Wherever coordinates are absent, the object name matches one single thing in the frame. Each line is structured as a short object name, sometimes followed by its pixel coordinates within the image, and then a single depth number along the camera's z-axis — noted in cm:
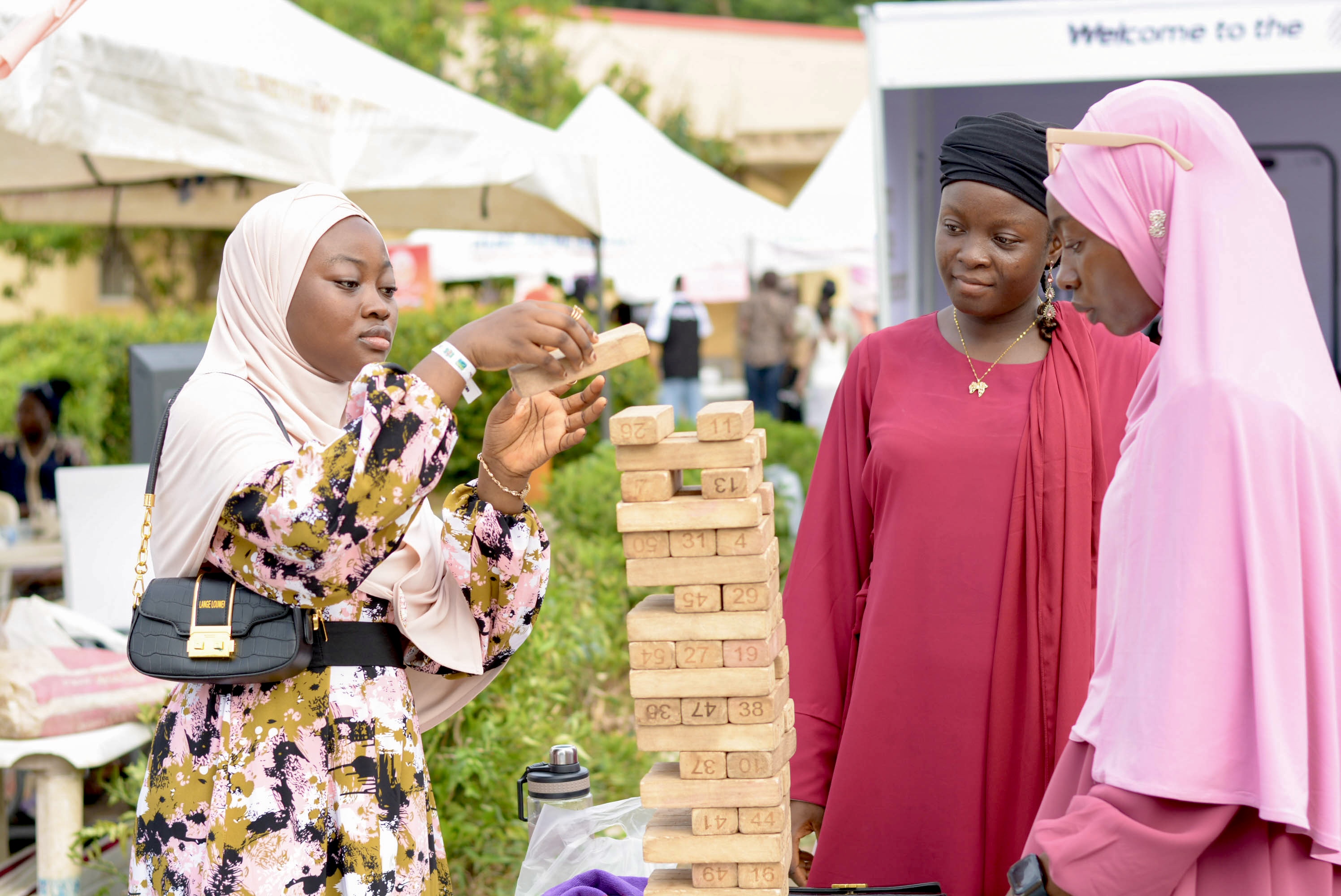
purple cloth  255
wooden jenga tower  204
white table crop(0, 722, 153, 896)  395
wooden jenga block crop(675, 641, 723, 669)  206
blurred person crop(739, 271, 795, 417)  1575
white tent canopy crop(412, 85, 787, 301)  950
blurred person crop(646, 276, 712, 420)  1427
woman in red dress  245
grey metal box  625
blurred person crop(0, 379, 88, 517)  811
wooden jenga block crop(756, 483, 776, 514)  214
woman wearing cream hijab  197
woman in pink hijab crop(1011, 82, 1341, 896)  164
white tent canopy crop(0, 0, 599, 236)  421
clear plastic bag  292
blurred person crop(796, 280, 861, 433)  1496
